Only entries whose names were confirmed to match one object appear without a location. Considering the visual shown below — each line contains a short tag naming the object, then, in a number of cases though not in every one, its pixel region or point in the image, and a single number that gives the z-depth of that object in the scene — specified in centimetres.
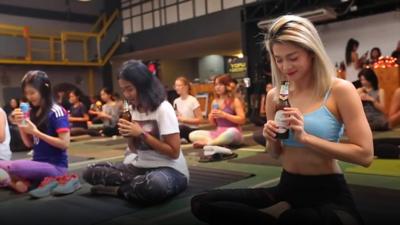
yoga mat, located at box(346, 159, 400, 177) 346
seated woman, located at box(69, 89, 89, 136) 822
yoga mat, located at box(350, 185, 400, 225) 221
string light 804
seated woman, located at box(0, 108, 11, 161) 332
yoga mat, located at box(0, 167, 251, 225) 256
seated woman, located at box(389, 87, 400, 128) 362
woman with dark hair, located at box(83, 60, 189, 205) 272
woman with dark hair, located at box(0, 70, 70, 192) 316
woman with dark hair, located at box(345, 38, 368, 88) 907
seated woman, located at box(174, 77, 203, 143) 580
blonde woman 157
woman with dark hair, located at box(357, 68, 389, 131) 599
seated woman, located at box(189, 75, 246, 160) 516
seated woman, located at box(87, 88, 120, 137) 805
